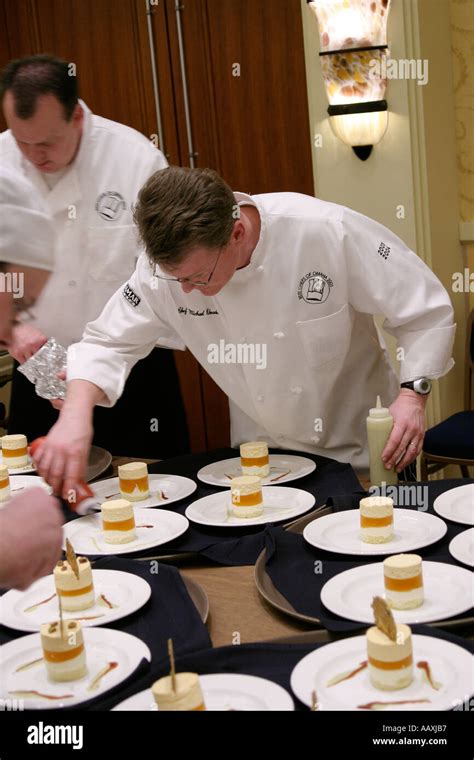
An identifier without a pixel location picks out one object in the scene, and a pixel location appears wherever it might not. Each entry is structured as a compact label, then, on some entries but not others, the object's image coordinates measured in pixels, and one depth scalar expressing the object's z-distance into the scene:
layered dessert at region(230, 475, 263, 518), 1.90
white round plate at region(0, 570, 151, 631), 1.52
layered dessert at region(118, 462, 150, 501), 2.13
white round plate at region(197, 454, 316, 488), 2.12
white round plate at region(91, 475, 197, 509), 2.10
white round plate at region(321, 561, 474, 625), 1.39
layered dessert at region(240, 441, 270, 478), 2.15
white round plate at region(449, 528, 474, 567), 1.55
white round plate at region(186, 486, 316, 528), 1.88
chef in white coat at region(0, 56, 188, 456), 2.88
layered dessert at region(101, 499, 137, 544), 1.86
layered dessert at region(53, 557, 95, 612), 1.56
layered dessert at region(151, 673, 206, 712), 1.13
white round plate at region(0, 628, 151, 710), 1.29
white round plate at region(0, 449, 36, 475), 2.51
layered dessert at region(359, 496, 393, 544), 1.68
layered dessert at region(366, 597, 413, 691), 1.18
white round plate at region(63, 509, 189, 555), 1.83
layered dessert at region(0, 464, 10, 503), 2.24
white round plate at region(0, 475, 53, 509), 2.32
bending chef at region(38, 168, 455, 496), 2.25
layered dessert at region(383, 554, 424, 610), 1.41
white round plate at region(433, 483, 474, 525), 1.74
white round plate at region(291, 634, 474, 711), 1.16
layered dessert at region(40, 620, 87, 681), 1.32
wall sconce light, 3.46
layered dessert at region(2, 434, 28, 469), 2.55
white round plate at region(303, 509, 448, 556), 1.65
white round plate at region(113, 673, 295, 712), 1.19
